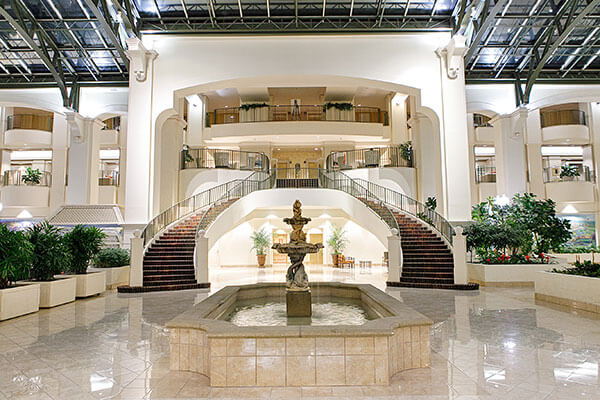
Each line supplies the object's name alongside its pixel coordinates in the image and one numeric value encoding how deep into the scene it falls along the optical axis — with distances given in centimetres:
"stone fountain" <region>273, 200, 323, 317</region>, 639
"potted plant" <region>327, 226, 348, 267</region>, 2198
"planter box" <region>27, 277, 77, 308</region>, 898
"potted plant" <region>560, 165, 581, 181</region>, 2069
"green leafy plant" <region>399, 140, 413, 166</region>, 2009
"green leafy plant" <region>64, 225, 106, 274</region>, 1097
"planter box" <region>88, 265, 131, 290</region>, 1254
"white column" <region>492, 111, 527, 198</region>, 1809
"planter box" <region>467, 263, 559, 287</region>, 1267
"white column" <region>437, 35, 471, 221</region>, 1519
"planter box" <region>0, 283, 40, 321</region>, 763
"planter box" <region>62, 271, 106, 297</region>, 1056
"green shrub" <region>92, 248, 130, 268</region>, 1323
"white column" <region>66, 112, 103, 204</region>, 1833
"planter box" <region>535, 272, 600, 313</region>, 823
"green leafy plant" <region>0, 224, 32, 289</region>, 760
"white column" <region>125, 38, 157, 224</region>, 1524
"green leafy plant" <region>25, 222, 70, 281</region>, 927
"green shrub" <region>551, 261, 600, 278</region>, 862
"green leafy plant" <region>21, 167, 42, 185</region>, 2111
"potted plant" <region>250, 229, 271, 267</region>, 2259
